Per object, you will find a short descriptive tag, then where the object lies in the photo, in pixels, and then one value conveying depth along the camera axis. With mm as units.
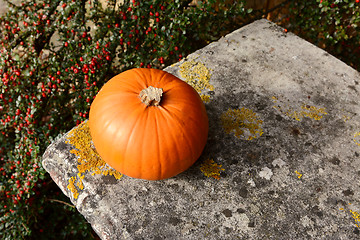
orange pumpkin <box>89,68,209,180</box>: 820
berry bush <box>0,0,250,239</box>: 1217
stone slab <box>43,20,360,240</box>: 844
